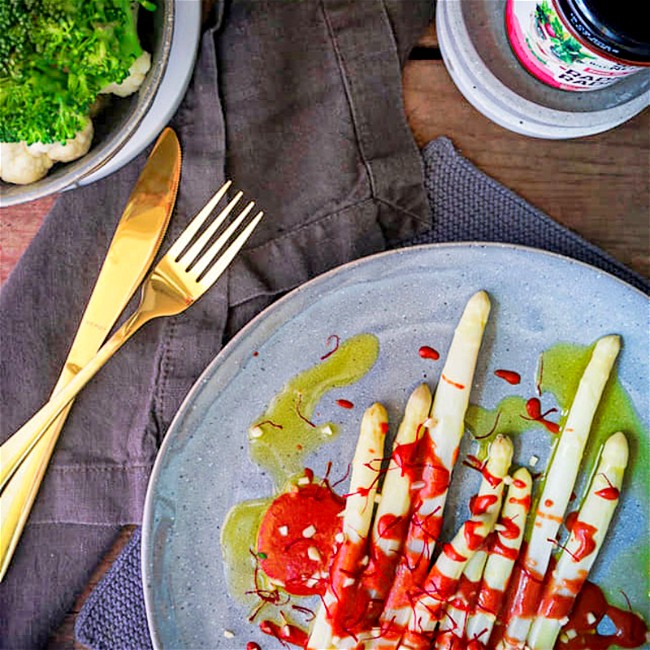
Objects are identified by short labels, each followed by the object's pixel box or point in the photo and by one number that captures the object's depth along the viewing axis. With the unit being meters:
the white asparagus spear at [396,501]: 0.60
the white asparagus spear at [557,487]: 0.60
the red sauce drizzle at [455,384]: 0.60
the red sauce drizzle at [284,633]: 0.61
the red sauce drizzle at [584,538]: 0.60
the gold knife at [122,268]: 0.60
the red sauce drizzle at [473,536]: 0.60
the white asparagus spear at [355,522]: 0.60
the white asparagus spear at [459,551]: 0.60
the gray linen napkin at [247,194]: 0.60
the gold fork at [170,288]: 0.59
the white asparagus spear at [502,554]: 0.60
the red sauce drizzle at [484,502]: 0.60
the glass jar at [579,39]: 0.54
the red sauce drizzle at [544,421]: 0.61
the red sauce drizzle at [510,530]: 0.60
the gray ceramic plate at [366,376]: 0.59
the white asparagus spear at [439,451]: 0.60
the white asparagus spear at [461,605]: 0.61
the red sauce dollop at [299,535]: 0.60
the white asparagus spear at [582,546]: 0.60
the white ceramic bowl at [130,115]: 0.54
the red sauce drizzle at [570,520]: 0.61
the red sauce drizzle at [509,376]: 0.60
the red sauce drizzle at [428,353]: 0.60
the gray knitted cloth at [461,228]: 0.61
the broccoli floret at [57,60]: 0.49
